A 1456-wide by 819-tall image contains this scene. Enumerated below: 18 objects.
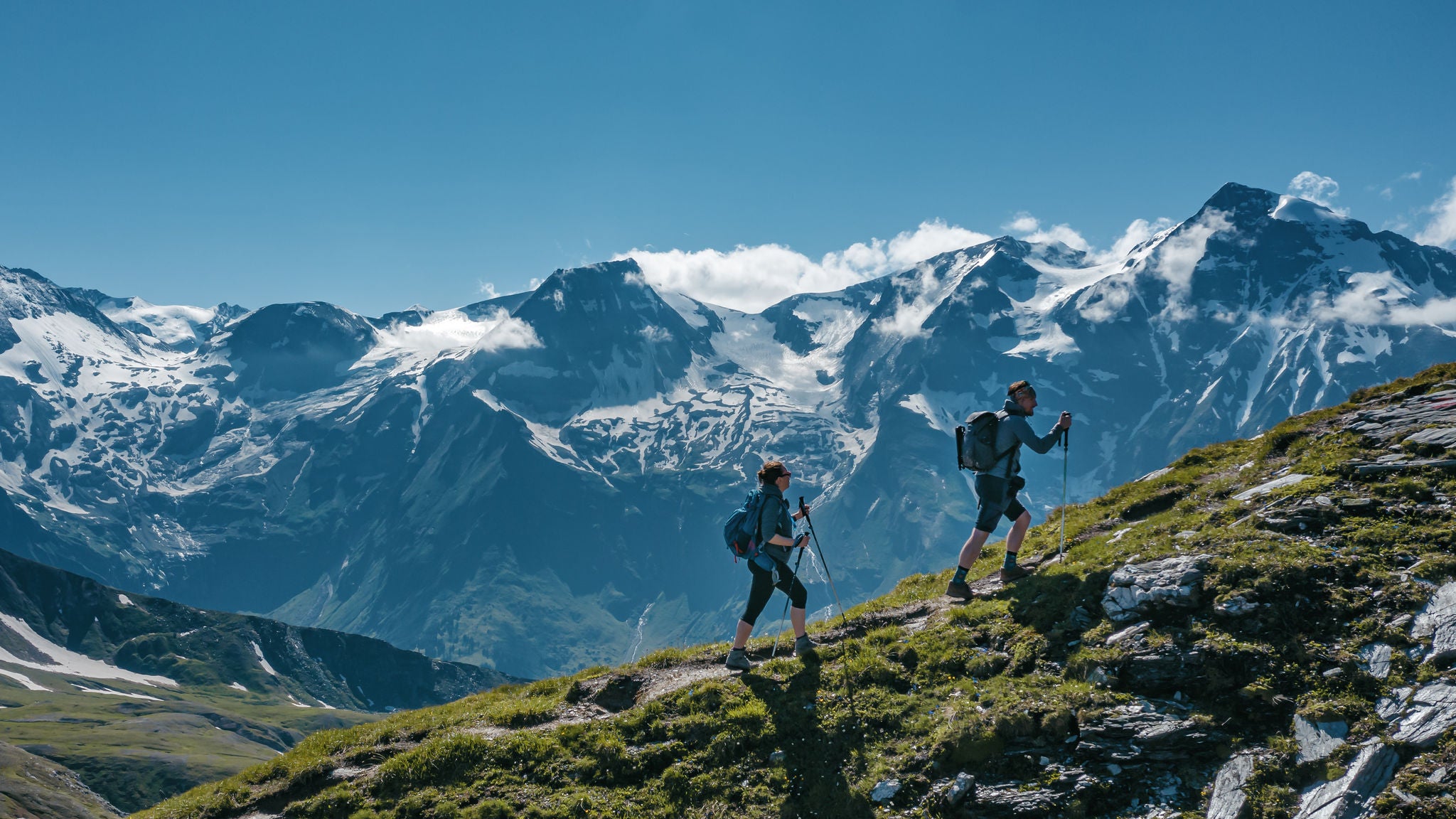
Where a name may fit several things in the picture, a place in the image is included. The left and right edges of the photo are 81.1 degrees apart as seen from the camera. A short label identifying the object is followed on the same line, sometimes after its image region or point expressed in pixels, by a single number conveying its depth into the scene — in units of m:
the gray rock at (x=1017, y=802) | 12.45
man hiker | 18.97
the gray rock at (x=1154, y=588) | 15.34
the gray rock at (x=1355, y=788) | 10.75
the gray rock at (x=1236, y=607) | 14.46
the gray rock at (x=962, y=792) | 13.06
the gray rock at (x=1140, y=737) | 12.67
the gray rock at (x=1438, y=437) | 17.69
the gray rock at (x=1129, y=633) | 15.08
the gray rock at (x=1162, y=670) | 13.80
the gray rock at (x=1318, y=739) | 11.69
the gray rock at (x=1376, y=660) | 12.59
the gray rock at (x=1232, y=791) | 11.44
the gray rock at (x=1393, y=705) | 11.81
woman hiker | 17.38
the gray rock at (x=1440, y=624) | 12.35
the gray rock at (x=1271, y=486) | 19.03
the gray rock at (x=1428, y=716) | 11.12
